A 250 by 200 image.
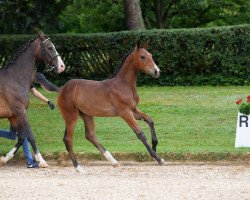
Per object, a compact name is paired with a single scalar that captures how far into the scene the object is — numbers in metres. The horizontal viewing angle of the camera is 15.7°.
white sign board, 16.02
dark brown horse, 15.77
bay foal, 15.33
